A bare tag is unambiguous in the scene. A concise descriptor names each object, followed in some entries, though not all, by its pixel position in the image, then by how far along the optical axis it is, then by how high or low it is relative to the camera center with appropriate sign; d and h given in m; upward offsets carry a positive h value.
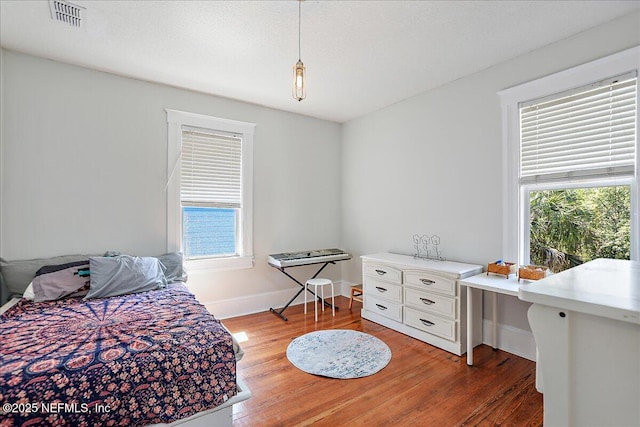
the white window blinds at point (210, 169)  3.47 +0.53
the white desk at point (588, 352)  0.62 -0.30
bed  1.32 -0.73
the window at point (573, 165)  2.20 +0.39
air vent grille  2.06 +1.42
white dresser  2.72 -0.86
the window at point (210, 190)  3.39 +0.27
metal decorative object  3.38 -0.40
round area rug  2.44 -1.26
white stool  3.65 -0.84
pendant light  1.88 +0.84
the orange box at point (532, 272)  2.42 -0.48
